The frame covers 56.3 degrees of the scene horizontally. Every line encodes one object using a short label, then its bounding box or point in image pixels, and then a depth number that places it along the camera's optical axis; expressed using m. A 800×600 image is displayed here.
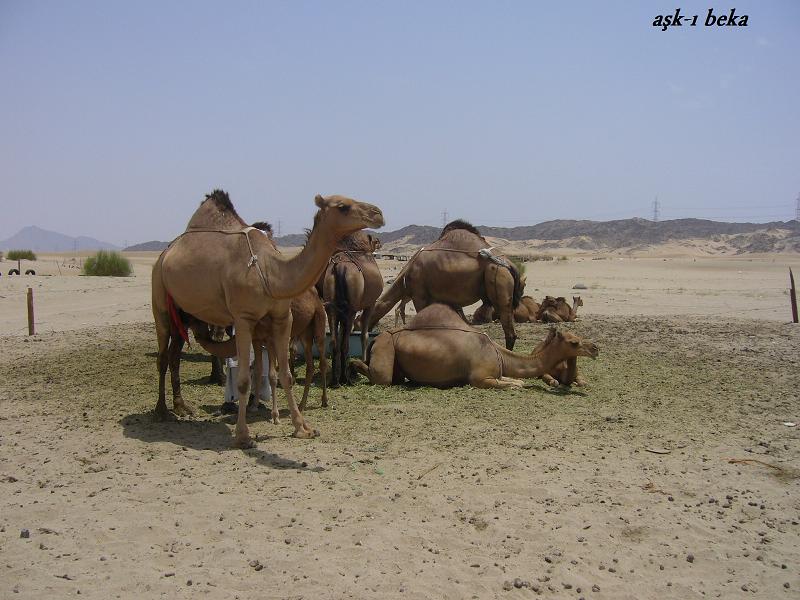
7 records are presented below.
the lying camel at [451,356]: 9.62
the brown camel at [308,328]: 8.17
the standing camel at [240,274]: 6.97
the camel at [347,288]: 10.23
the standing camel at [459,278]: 12.00
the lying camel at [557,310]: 16.92
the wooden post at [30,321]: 14.31
